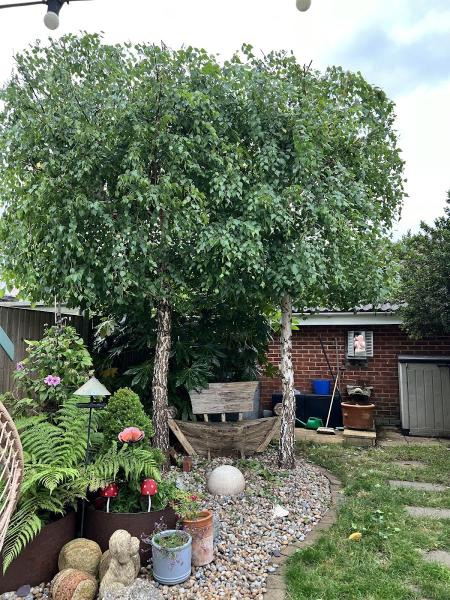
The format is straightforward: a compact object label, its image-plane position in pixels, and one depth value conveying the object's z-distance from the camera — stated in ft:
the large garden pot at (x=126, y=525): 9.16
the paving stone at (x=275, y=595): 8.19
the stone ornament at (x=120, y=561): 7.79
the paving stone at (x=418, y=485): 14.67
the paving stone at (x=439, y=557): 9.62
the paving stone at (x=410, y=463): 17.66
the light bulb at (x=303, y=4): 7.84
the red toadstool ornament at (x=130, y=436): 9.87
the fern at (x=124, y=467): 9.44
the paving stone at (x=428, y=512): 12.26
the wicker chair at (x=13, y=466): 5.67
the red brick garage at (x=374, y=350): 26.35
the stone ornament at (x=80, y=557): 8.45
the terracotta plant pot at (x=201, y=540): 9.25
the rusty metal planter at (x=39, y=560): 8.12
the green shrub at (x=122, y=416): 10.82
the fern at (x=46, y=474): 7.97
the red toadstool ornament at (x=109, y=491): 9.46
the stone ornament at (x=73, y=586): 7.69
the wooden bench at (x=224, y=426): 16.65
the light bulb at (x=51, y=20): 7.79
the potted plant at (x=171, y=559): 8.45
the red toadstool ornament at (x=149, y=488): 9.33
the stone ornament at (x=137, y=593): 7.13
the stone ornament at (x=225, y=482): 13.19
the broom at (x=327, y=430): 23.41
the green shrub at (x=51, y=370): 13.12
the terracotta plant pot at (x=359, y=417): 23.07
